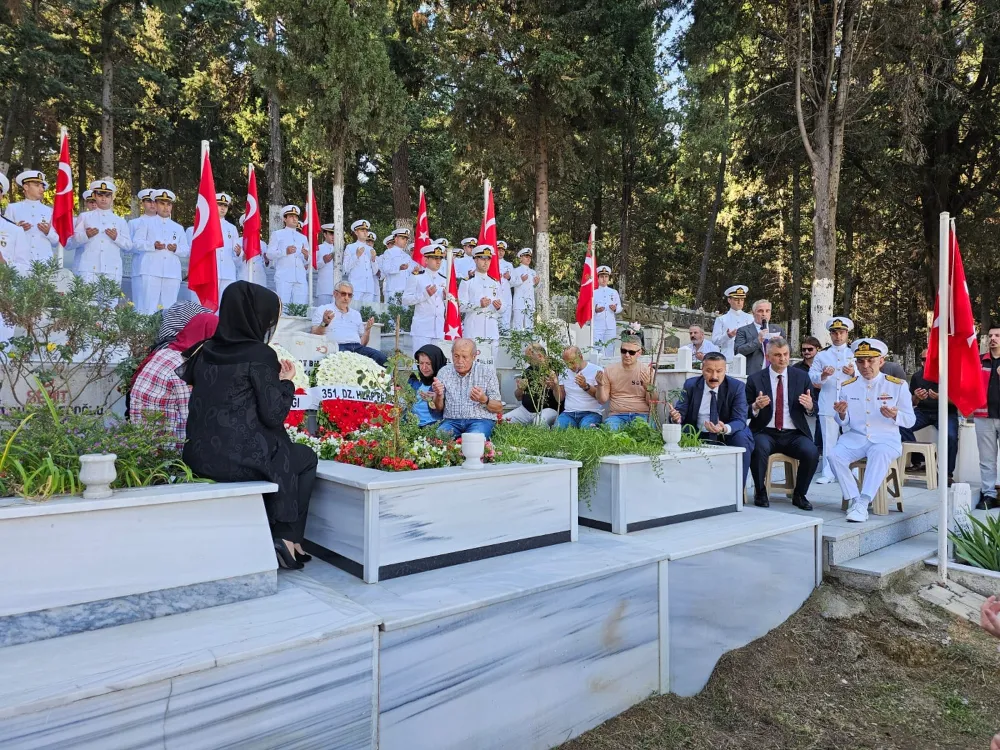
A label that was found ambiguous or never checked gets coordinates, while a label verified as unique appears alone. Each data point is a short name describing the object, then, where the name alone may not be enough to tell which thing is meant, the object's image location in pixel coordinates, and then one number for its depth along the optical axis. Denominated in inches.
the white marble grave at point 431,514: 134.1
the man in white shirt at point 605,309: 514.3
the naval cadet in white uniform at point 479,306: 392.8
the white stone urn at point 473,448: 149.8
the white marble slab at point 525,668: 111.2
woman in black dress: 128.3
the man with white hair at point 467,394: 225.8
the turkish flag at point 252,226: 371.6
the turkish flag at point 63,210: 371.2
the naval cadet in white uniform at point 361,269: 473.4
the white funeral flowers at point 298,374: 193.5
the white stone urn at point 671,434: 199.5
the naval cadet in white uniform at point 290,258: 451.5
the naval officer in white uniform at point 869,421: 227.0
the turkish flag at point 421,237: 459.7
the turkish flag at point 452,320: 363.0
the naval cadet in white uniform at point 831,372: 293.9
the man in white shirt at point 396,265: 462.6
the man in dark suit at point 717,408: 230.1
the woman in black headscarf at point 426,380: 237.5
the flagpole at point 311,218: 456.6
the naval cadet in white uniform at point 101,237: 356.8
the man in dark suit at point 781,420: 236.8
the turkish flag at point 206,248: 270.1
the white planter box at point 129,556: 98.0
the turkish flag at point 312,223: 449.4
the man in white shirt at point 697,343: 383.6
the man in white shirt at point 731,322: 373.4
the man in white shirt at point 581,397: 258.5
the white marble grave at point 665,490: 180.2
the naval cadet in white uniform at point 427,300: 372.5
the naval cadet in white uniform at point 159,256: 370.6
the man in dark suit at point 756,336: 338.0
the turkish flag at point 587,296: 441.1
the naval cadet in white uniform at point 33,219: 325.4
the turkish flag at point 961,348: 208.2
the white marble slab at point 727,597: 156.4
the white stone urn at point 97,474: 104.7
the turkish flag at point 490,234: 398.6
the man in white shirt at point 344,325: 338.3
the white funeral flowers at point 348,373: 211.3
